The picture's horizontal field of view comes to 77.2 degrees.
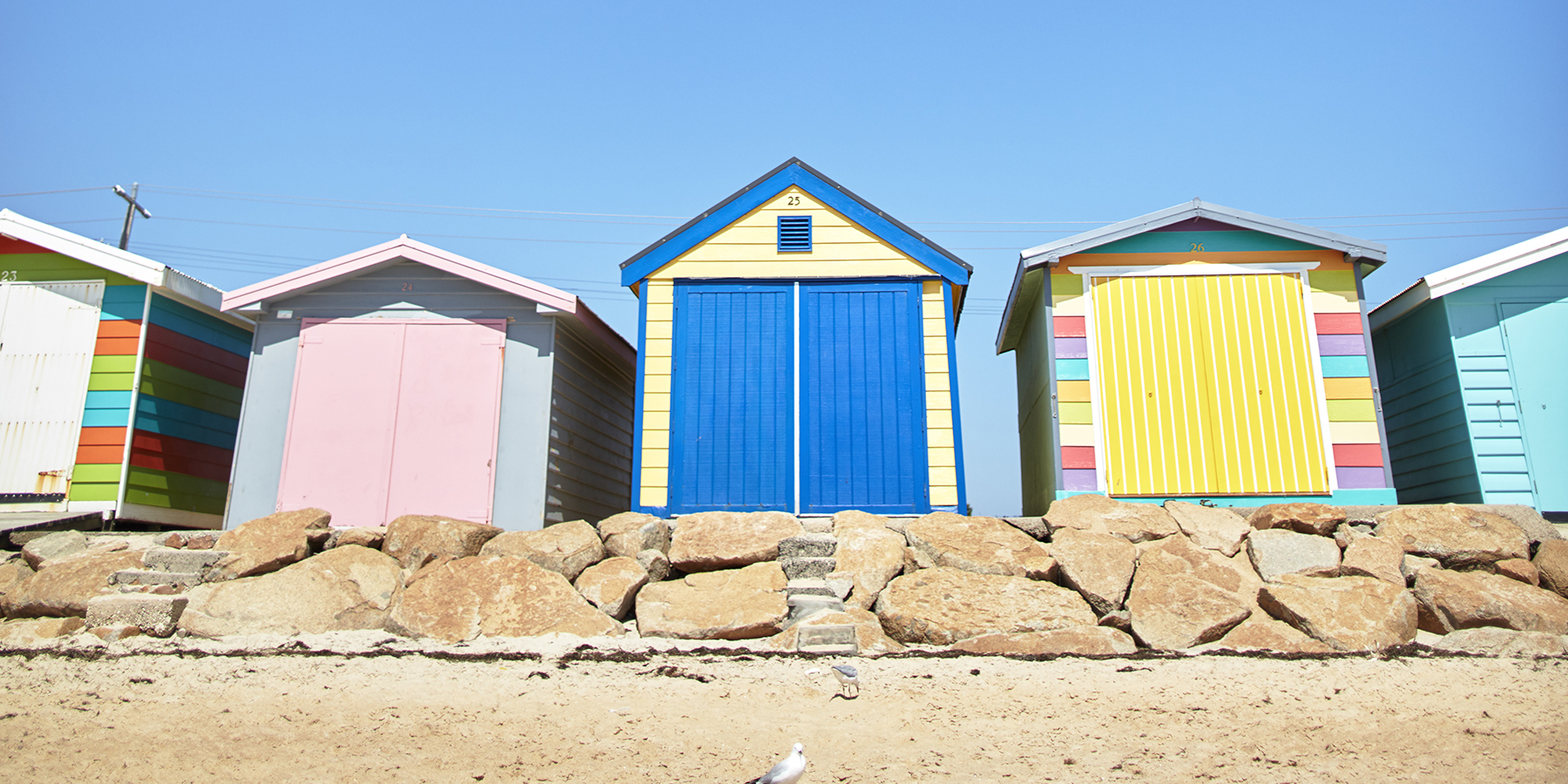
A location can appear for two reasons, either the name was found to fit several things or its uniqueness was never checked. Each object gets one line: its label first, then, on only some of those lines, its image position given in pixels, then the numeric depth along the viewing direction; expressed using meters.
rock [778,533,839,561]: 7.65
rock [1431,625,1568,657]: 6.56
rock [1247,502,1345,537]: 7.86
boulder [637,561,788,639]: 6.89
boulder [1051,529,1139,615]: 7.12
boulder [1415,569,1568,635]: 6.83
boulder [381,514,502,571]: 7.86
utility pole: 23.97
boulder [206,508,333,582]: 7.70
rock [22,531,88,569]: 8.16
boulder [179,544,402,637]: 7.09
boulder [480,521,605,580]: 7.70
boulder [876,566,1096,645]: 6.83
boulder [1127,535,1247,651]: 6.77
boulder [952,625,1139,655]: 6.61
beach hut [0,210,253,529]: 9.86
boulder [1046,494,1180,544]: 7.85
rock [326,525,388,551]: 8.11
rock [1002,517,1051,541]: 7.95
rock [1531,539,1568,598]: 7.27
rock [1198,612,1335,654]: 6.59
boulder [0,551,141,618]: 7.40
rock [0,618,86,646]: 6.96
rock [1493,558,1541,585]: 7.36
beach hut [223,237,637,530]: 9.27
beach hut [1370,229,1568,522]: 9.29
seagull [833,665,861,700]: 5.85
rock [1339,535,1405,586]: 7.37
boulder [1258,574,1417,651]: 6.63
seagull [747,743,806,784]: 4.29
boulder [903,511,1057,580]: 7.38
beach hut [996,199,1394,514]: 8.94
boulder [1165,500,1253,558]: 7.80
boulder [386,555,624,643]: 6.97
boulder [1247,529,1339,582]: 7.49
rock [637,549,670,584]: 7.64
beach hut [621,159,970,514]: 8.95
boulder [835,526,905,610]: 7.32
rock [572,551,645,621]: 7.23
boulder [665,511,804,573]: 7.63
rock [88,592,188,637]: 7.05
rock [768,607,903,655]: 6.66
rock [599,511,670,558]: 7.83
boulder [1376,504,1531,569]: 7.57
